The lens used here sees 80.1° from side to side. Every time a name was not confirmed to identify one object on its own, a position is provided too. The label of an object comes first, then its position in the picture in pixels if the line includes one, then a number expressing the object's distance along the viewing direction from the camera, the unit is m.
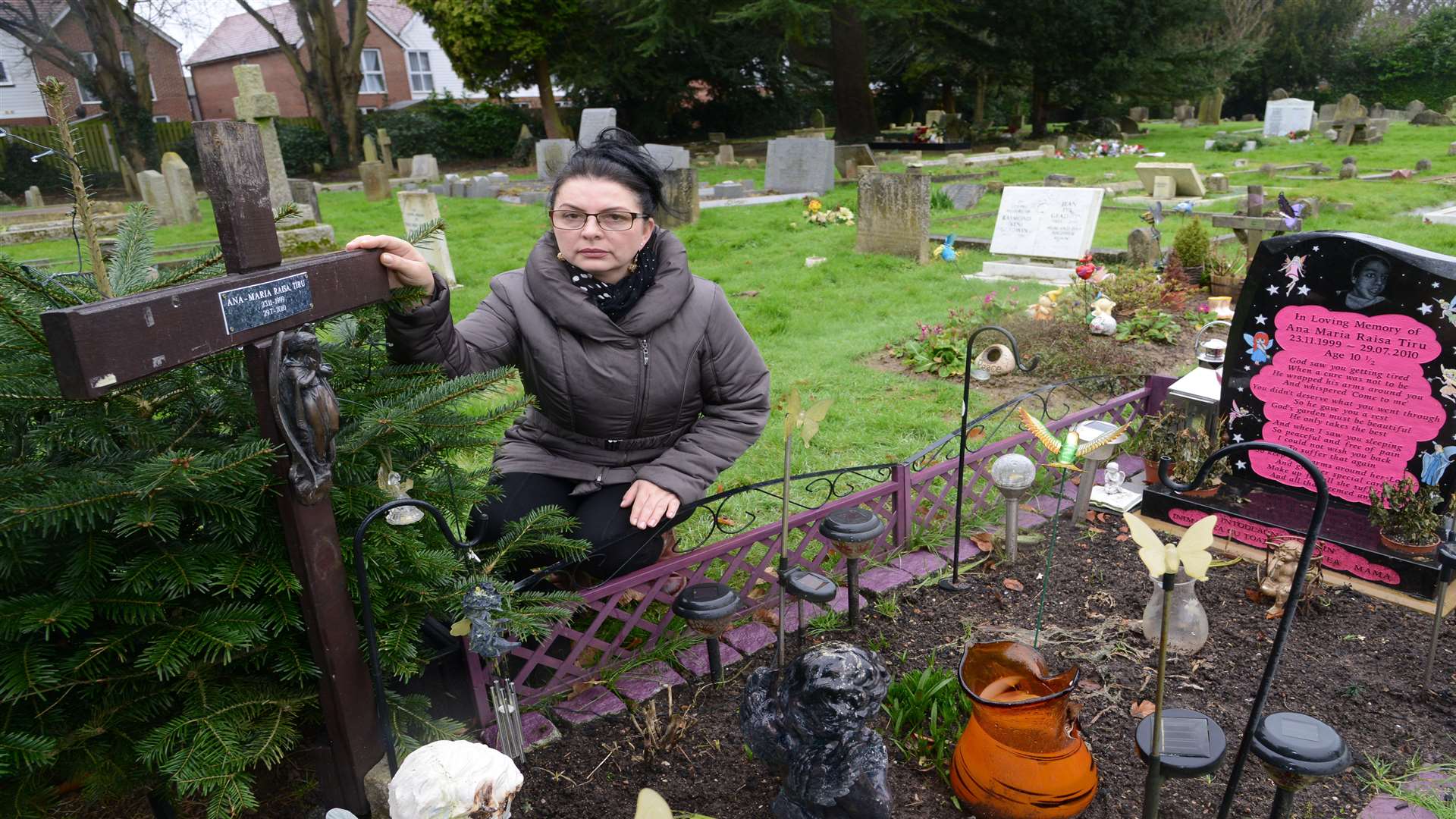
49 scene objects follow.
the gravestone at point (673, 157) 16.12
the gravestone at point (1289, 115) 24.84
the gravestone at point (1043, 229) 8.77
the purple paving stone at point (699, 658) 2.69
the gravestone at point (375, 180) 17.94
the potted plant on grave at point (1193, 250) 7.97
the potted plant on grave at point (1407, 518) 3.00
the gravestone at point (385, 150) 24.26
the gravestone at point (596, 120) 17.80
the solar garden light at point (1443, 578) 2.53
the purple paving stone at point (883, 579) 3.11
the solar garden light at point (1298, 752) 1.58
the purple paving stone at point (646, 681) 2.56
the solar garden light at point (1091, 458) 3.26
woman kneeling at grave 2.57
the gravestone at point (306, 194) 13.34
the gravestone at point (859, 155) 17.91
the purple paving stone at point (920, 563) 3.23
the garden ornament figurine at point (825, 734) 1.81
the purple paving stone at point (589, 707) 2.48
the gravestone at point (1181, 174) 14.13
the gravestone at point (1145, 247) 8.50
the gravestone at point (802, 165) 15.43
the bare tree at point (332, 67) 25.48
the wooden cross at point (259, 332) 1.25
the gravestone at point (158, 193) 16.53
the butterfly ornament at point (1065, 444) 2.95
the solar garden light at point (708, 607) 2.27
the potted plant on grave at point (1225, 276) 7.71
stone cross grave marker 13.19
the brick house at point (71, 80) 32.44
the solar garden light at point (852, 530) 2.59
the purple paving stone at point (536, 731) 2.35
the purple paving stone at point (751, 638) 2.80
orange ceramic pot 1.97
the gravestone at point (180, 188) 16.31
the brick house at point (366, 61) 38.16
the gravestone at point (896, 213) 9.40
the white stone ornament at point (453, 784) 1.50
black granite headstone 3.14
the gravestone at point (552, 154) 18.59
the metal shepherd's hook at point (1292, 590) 1.55
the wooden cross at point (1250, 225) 8.39
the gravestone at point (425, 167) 21.83
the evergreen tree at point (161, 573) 1.51
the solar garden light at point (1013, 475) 3.08
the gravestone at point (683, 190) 12.05
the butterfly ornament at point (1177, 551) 1.38
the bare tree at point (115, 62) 22.75
